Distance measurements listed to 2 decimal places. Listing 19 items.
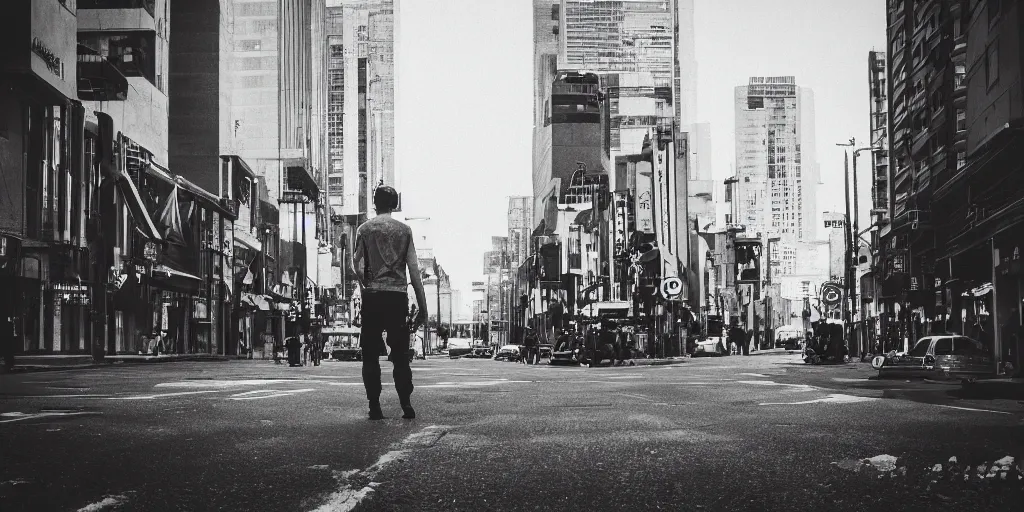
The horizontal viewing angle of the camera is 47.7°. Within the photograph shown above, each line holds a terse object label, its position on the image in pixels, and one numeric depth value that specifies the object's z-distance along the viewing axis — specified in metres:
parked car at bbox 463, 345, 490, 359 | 96.44
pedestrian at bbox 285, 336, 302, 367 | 39.88
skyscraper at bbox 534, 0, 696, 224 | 171.25
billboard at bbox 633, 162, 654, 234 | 81.75
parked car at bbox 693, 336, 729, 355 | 74.69
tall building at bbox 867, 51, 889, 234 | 73.56
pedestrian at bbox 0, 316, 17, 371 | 24.78
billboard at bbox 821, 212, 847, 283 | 117.38
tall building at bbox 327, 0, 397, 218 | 175.38
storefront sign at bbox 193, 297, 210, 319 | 64.62
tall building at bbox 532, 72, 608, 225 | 191.62
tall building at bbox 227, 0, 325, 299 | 107.06
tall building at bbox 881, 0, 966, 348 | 42.56
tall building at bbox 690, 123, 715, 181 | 156.02
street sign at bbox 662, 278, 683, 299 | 47.12
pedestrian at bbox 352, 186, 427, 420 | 9.00
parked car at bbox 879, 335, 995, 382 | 22.78
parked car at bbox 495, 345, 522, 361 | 69.25
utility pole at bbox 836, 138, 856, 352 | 61.38
